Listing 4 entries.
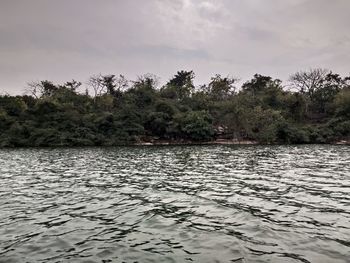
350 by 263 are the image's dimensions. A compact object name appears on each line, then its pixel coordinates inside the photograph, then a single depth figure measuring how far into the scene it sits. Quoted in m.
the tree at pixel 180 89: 90.00
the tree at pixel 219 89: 90.56
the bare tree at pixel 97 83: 91.42
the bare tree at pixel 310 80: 94.62
